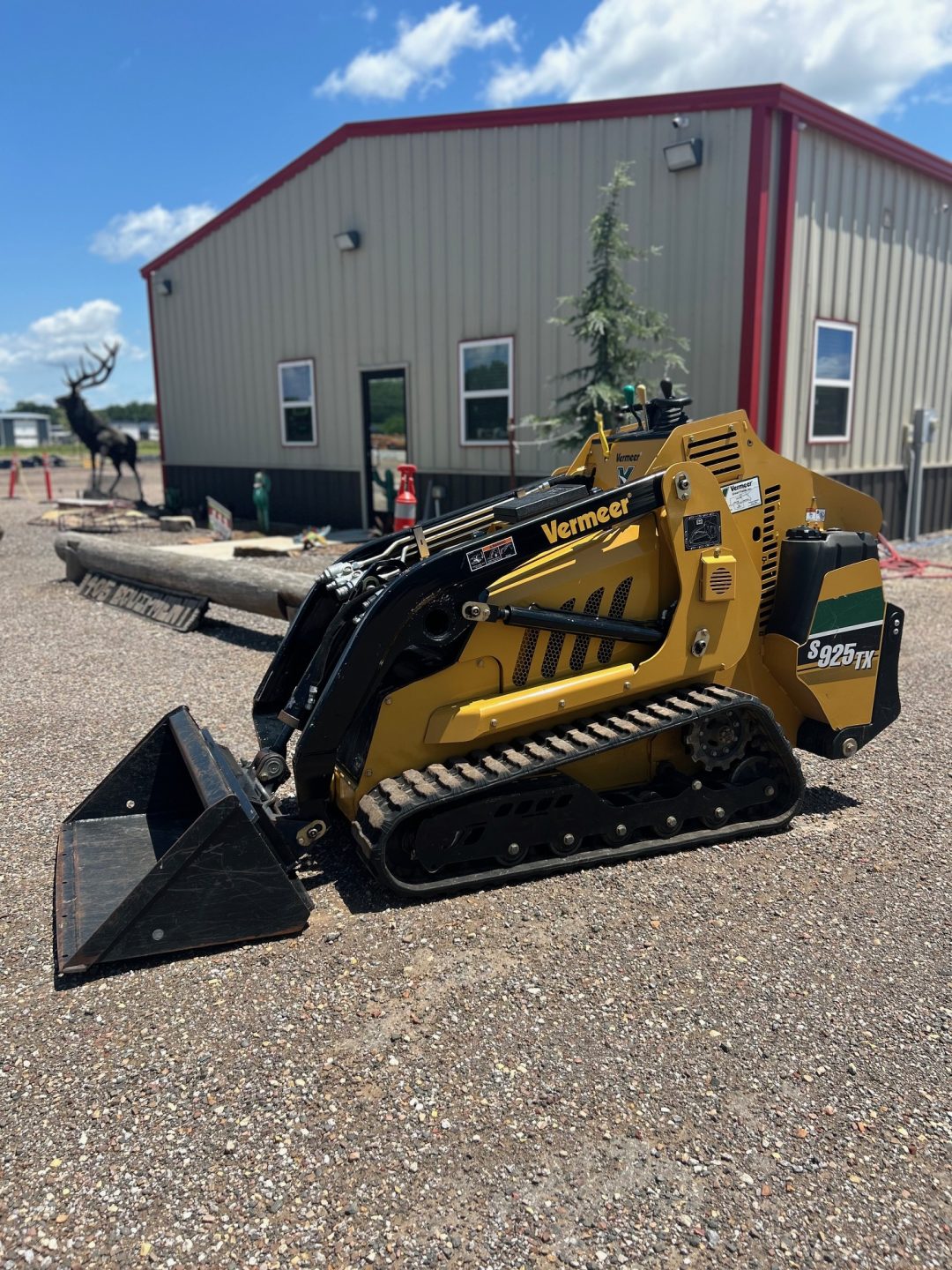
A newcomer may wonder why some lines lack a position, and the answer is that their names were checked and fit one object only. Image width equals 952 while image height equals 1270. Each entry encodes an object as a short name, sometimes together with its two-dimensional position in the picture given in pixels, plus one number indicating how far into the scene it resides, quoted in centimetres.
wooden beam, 807
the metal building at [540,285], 1055
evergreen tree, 1027
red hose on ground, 1112
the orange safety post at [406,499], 1235
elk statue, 2025
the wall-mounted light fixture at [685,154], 1034
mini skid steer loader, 369
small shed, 8669
